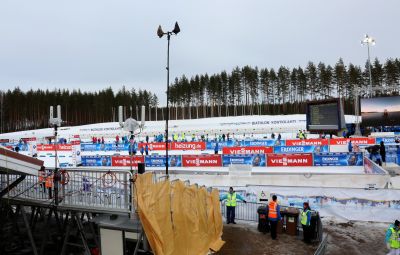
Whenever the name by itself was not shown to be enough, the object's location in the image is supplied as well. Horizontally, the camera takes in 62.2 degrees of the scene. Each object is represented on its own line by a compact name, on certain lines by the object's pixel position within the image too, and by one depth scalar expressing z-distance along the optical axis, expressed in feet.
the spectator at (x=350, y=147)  101.60
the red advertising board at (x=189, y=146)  128.77
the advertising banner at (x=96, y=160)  97.96
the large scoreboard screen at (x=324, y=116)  109.50
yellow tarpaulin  28.66
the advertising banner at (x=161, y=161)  93.76
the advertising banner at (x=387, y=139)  111.84
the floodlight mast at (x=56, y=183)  34.78
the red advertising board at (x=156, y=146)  133.76
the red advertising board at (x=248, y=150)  101.45
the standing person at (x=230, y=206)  46.34
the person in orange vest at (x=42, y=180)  38.06
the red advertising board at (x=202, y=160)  89.56
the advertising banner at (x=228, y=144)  124.16
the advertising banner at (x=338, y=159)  82.94
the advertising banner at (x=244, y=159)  86.69
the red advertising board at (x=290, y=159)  84.48
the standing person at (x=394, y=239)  34.45
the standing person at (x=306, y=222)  39.47
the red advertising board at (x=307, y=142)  110.83
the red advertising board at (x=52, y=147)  103.75
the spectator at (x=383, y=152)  76.79
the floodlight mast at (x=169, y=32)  51.84
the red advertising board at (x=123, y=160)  92.12
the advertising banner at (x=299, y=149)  102.60
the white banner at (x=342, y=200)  46.55
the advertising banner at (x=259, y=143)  128.03
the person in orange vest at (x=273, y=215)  41.14
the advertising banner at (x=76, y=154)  98.93
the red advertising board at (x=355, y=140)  108.27
